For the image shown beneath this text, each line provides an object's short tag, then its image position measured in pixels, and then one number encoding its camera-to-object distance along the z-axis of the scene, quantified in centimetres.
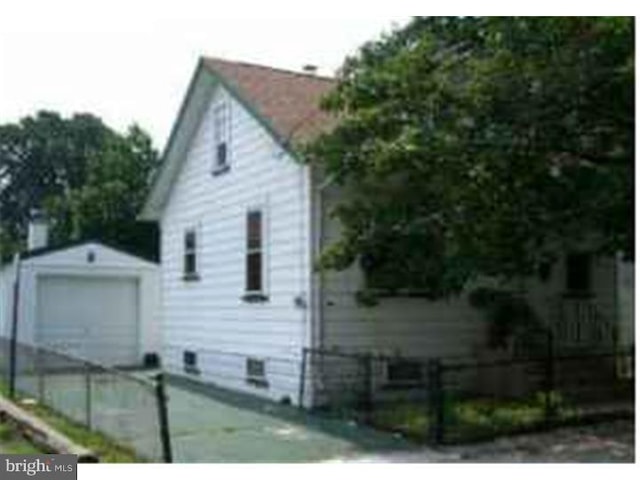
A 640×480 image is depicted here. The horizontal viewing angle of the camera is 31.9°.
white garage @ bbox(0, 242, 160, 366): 2491
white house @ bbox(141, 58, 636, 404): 1666
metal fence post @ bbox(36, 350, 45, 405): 1709
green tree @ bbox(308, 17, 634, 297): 1248
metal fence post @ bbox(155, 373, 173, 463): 1090
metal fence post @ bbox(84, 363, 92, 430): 1414
